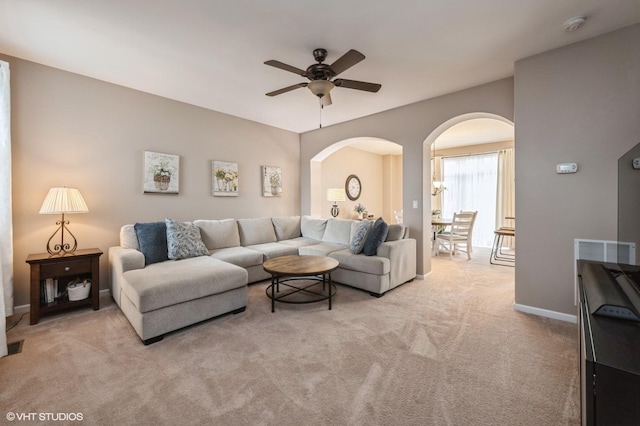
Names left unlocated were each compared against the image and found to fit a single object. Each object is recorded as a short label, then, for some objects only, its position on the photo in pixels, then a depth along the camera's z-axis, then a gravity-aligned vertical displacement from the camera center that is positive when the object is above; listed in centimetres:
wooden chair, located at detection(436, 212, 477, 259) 544 -41
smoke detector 217 +154
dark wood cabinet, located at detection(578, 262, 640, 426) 82 -52
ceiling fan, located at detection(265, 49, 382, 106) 237 +124
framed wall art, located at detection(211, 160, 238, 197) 439 +54
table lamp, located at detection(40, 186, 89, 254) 269 +6
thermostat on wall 255 +41
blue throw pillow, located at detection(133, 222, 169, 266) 311 -36
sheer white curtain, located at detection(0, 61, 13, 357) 255 +32
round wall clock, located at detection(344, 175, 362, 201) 704 +62
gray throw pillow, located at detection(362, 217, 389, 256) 353 -37
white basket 284 -84
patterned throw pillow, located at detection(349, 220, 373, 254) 363 -38
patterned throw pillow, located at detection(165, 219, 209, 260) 324 -38
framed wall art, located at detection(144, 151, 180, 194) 367 +54
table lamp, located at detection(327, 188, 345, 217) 576 +35
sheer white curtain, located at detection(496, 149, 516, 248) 636 +48
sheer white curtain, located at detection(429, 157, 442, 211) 755 +102
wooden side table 257 -65
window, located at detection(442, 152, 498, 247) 673 +55
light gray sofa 232 -62
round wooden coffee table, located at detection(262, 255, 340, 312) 285 -66
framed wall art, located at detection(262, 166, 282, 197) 511 +57
